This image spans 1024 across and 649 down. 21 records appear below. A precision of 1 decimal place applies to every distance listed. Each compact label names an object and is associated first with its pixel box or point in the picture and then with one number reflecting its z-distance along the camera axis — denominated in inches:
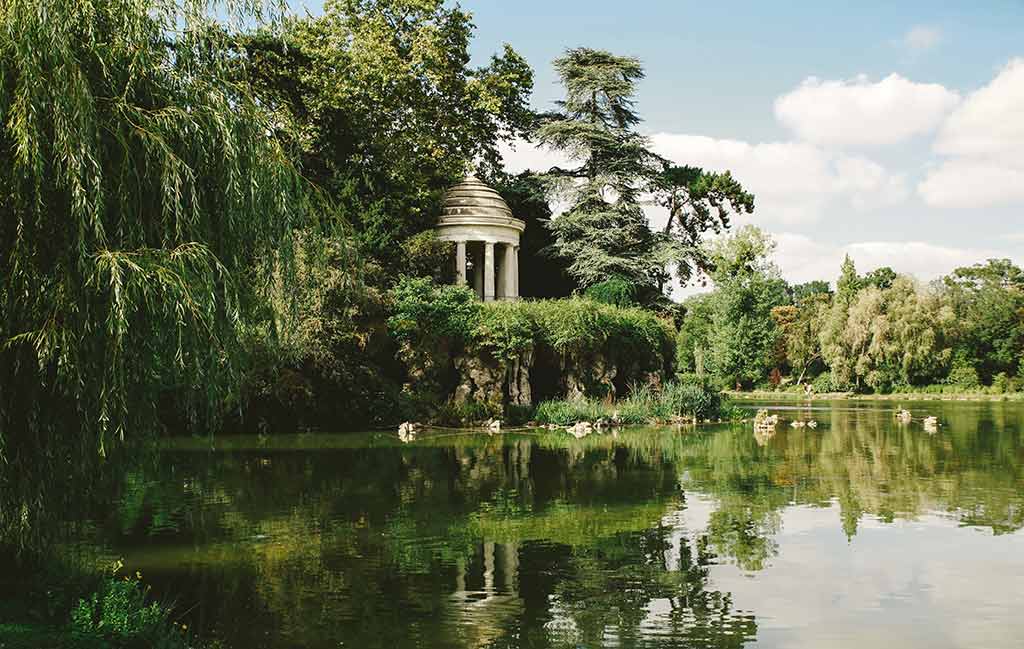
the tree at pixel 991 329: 2687.0
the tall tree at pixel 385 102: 1363.2
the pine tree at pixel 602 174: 1654.8
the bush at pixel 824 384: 2721.2
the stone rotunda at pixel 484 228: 1492.4
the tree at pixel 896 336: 2437.3
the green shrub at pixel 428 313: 1245.7
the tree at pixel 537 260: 1775.3
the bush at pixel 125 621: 260.1
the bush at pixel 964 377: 2556.6
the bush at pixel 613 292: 1553.9
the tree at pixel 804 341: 2886.3
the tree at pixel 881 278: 3380.9
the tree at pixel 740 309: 2188.7
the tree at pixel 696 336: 2454.5
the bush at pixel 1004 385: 2500.0
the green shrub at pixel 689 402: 1414.1
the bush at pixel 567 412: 1301.7
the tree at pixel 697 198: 1865.2
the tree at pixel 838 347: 2511.2
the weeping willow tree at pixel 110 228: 284.2
